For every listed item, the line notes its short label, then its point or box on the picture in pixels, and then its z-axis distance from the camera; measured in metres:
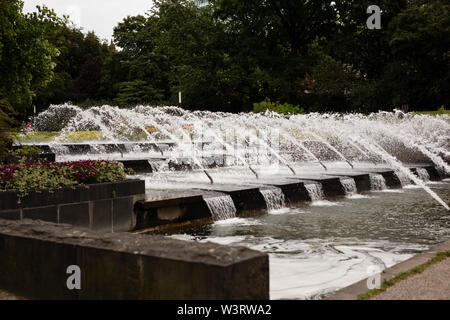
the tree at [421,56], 34.75
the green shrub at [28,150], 13.44
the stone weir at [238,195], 8.66
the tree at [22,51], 15.30
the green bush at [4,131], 8.80
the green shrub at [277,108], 29.27
